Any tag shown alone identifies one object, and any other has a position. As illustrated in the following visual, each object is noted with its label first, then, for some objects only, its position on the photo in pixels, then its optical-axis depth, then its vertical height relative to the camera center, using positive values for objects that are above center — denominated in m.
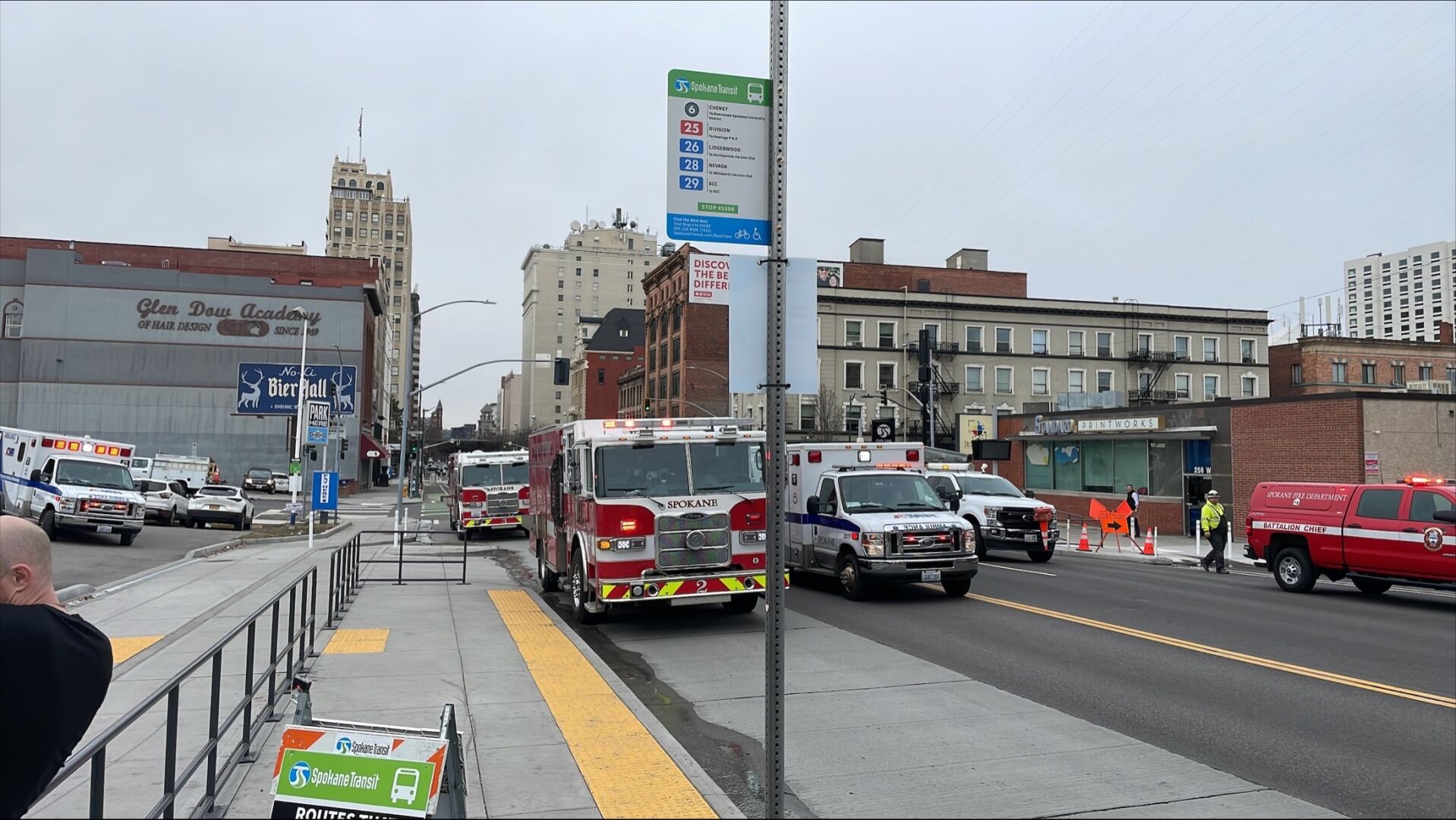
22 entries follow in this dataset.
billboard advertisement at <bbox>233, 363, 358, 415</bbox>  38.75 +3.04
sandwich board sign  4.29 -1.49
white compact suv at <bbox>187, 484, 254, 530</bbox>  34.12 -1.99
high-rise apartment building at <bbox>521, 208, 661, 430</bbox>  160.38 +29.67
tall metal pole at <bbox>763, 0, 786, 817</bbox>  4.10 +0.26
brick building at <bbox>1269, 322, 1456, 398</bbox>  69.88 +7.67
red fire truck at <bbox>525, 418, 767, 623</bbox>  12.12 -0.74
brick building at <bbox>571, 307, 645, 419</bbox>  118.50 +12.10
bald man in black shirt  2.97 -0.72
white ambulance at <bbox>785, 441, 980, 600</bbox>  15.02 -1.05
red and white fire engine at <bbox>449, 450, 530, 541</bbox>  30.50 -1.12
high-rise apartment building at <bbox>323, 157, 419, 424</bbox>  152.38 +36.62
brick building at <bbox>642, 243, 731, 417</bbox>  76.88 +8.89
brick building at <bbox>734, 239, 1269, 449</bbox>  69.69 +8.36
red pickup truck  14.89 -1.19
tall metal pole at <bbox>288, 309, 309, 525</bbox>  33.03 -0.98
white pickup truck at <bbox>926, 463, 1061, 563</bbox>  22.70 -1.46
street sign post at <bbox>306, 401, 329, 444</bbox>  28.56 +1.21
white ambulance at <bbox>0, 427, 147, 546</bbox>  24.70 -0.89
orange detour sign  29.86 -1.82
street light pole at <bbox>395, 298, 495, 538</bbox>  26.75 +1.57
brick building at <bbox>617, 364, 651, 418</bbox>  94.31 +7.00
